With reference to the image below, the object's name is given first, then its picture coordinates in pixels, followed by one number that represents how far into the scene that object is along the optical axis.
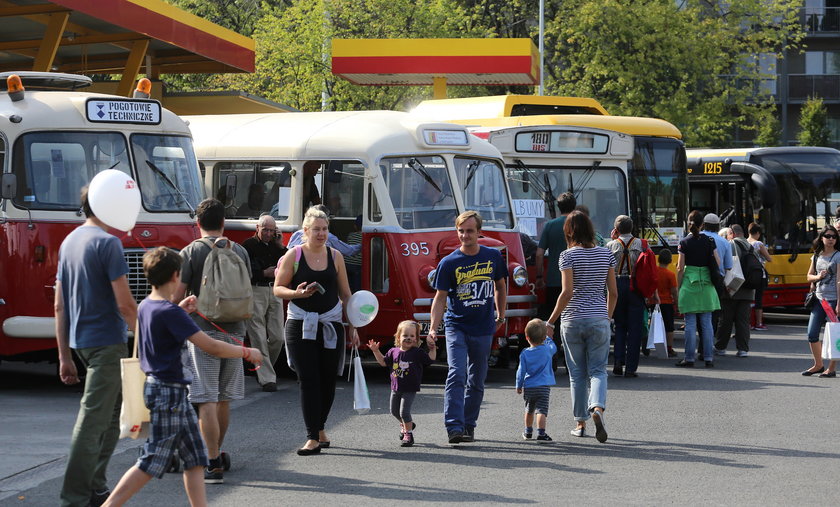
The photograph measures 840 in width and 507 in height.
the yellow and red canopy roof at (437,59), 26.84
